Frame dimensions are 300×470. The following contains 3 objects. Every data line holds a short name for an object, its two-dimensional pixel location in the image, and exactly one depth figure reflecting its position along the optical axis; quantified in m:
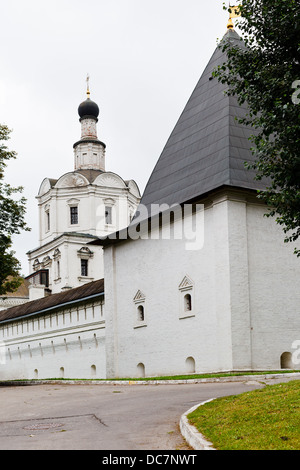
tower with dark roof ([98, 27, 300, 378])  22.30
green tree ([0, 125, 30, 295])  26.67
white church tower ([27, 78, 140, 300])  62.91
